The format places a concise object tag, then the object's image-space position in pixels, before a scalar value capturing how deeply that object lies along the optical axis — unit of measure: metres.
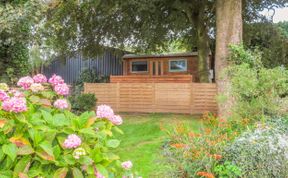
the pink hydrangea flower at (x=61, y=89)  2.72
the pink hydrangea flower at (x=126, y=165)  2.71
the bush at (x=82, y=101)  14.42
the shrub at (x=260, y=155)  4.47
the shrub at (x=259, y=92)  8.13
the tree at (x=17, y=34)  7.29
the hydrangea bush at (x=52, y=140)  2.24
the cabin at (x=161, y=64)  21.45
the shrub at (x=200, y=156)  4.46
